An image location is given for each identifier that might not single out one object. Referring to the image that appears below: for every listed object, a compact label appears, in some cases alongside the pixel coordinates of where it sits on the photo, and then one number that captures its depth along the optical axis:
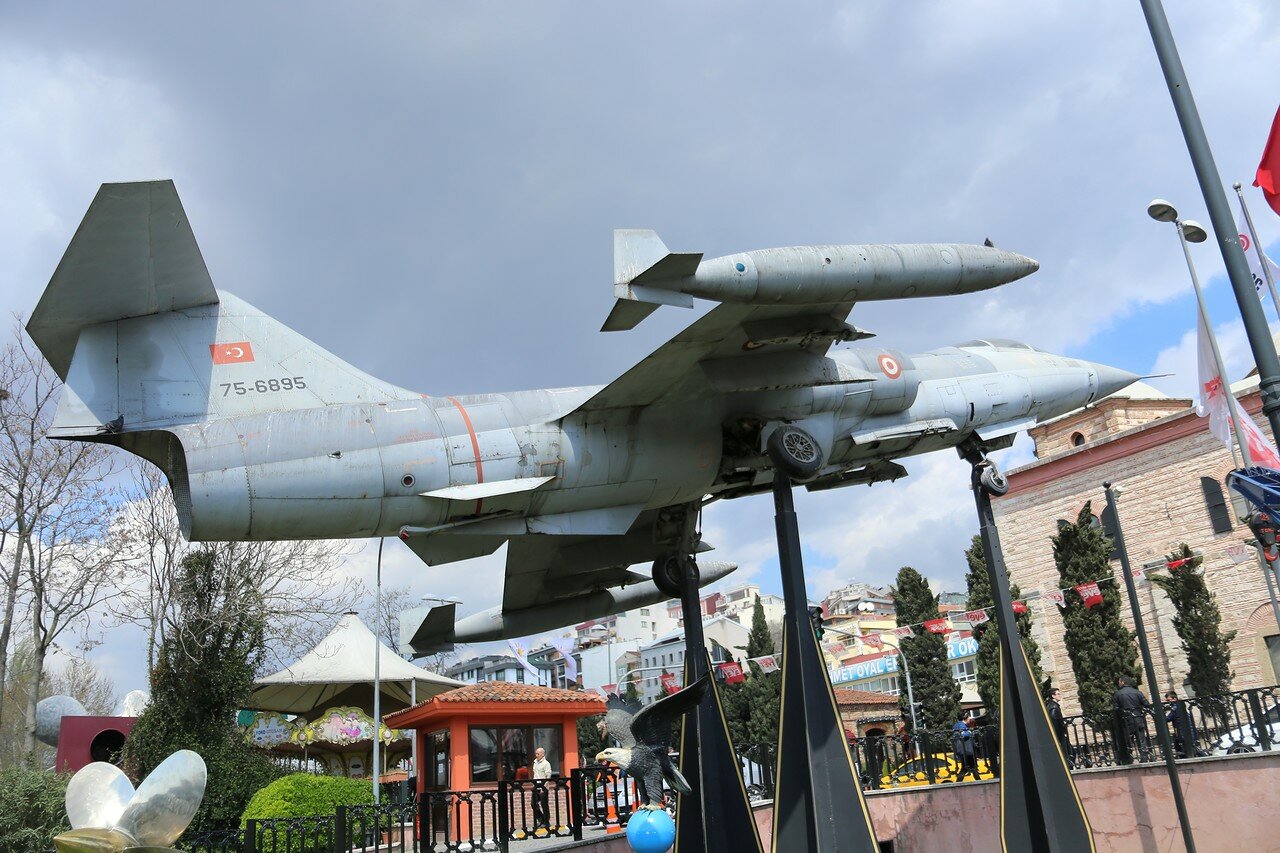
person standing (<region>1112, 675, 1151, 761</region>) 14.38
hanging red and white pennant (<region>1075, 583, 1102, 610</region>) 20.20
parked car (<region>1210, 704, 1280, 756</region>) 13.51
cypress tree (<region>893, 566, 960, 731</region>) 34.06
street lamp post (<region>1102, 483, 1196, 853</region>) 12.83
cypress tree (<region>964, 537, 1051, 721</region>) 28.64
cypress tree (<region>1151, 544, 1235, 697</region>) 25.88
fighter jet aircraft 7.72
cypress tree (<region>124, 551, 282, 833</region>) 19.56
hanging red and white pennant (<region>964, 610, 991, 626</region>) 22.67
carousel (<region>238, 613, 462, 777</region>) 26.92
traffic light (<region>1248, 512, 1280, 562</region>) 7.38
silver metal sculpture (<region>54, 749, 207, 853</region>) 5.98
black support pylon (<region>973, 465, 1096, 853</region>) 10.12
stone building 27.95
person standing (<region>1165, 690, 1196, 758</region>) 13.57
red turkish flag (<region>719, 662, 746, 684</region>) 22.10
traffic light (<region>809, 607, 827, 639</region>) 12.45
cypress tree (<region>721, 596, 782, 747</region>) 42.09
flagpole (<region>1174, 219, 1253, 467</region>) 12.24
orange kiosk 16.97
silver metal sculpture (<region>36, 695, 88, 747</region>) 26.73
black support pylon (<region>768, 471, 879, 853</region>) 9.37
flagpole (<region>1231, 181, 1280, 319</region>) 11.45
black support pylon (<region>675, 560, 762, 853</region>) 10.27
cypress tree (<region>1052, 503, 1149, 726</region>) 25.41
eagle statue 9.62
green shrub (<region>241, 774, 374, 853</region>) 14.37
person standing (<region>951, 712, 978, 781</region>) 16.25
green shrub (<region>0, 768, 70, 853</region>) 15.30
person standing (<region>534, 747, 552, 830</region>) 13.10
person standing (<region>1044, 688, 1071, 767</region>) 13.59
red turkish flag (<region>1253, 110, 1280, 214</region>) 8.95
